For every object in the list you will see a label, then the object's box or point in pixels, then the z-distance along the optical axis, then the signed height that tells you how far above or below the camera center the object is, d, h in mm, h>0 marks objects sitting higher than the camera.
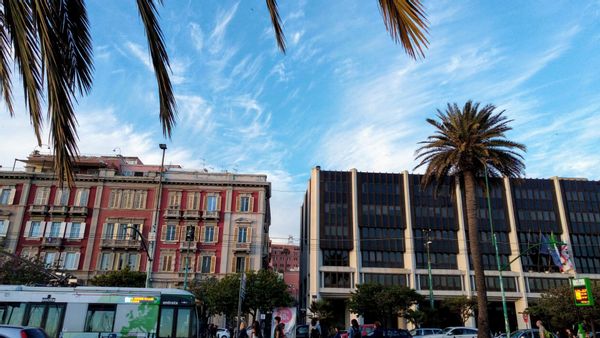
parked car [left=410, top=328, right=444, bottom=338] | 33688 -1428
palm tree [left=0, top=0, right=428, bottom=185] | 2541 +1580
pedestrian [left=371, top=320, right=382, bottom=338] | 14245 -641
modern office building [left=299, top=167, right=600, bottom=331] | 56562 +10268
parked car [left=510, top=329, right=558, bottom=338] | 27992 -1176
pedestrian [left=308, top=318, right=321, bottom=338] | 17094 -843
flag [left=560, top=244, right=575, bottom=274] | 50847 +6452
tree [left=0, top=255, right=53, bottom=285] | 31297 +2077
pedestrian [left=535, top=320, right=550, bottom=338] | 17355 -537
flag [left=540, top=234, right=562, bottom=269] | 50897 +7543
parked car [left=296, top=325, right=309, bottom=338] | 38875 -1900
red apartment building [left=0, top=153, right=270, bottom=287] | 46438 +9050
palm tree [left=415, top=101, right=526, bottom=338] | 28000 +10124
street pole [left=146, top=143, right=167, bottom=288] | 45266 +5961
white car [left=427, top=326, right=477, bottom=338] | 30681 -1383
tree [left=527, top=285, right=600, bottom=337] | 33438 +570
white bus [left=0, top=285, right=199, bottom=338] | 15883 -260
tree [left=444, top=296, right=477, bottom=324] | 48312 +851
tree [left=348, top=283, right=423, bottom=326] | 44469 +1162
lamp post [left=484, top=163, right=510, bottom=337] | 28444 +8228
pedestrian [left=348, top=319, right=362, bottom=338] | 14820 -635
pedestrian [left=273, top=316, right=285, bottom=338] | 13828 -683
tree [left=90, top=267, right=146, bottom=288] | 40625 +2372
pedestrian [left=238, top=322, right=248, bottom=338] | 15724 -871
